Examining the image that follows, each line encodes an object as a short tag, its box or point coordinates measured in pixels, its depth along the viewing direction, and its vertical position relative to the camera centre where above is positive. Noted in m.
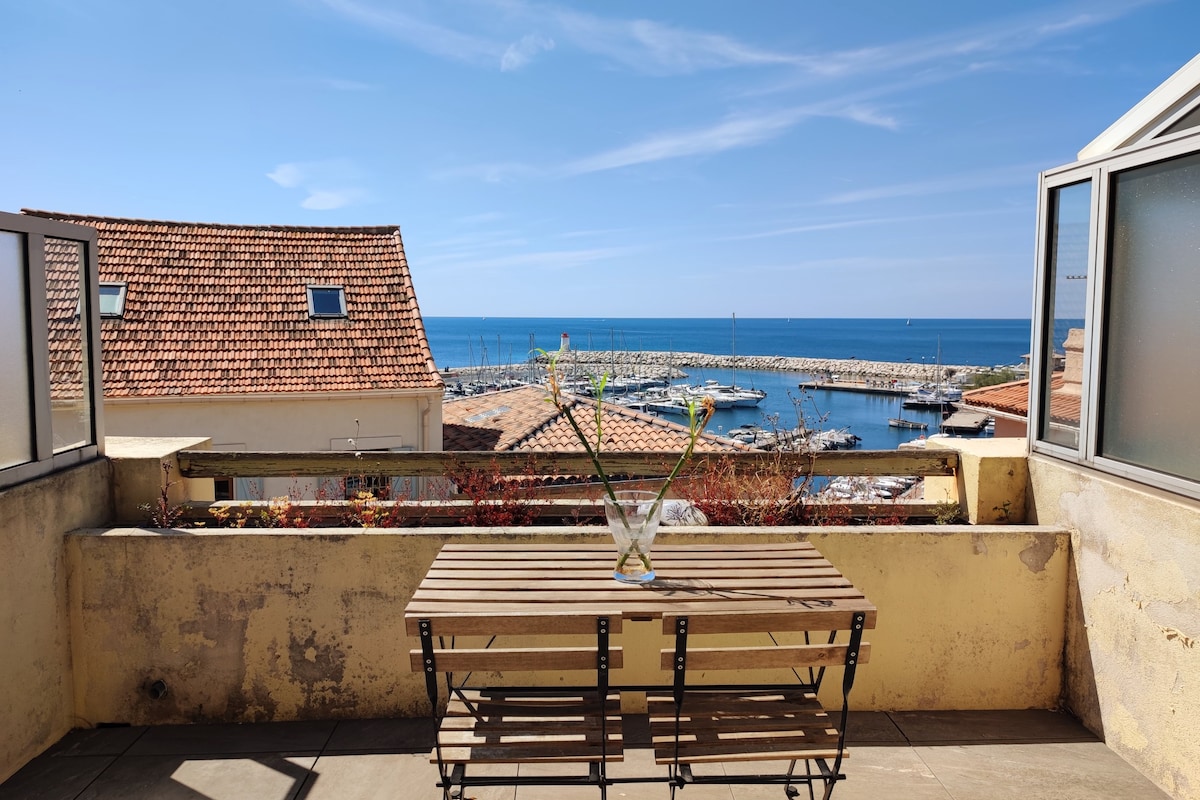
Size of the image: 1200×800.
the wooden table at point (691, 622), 2.17 -0.83
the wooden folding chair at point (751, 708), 2.18 -1.25
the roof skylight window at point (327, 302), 14.72 +0.72
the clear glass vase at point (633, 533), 2.57 -0.68
